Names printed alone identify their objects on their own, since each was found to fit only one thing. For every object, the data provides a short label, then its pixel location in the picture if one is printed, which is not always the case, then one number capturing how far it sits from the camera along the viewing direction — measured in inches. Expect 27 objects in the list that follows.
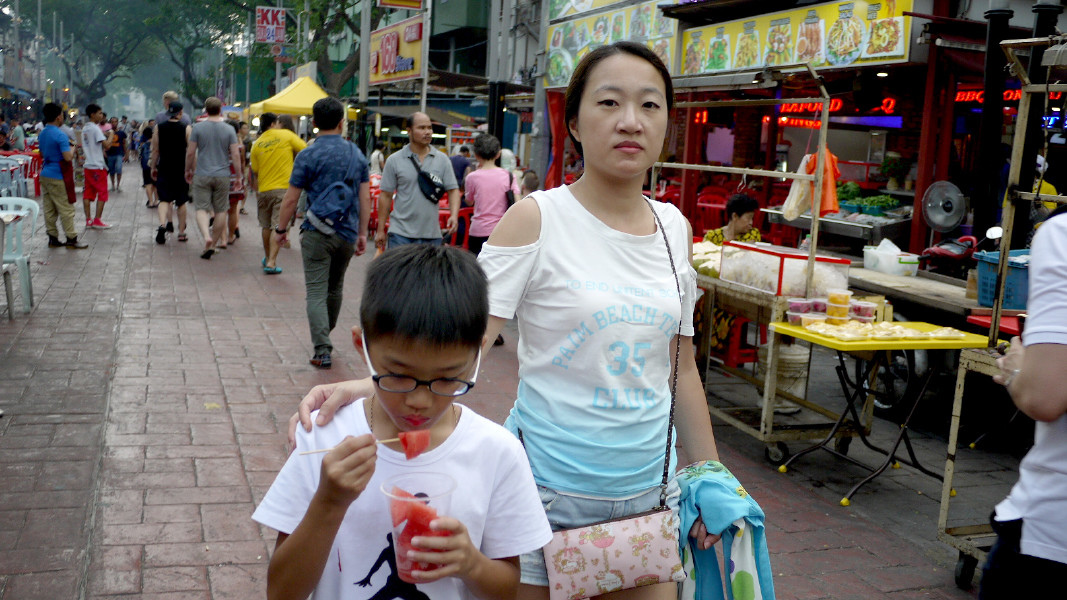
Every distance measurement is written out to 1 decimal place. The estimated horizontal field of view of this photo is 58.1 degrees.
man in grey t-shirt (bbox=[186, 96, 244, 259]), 490.3
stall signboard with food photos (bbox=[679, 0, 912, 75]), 398.6
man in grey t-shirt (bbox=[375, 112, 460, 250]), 319.0
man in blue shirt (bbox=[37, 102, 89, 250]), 471.8
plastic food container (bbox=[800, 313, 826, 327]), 219.3
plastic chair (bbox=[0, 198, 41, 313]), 337.7
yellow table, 204.1
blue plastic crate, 198.4
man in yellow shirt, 462.9
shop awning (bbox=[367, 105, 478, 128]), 880.3
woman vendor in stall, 302.8
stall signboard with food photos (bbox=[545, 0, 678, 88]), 567.8
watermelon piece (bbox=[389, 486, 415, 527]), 61.5
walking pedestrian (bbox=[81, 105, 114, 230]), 562.6
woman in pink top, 360.2
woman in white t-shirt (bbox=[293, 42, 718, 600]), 87.7
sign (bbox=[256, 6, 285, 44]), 1374.3
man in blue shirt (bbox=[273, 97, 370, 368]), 284.2
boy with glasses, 64.8
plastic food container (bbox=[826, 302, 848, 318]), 219.0
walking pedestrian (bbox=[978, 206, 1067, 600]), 81.1
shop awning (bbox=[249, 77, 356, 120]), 903.1
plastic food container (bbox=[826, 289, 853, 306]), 221.1
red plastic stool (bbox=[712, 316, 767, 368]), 288.4
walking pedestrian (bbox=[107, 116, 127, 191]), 915.4
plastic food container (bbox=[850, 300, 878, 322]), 224.8
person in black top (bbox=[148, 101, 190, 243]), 515.5
